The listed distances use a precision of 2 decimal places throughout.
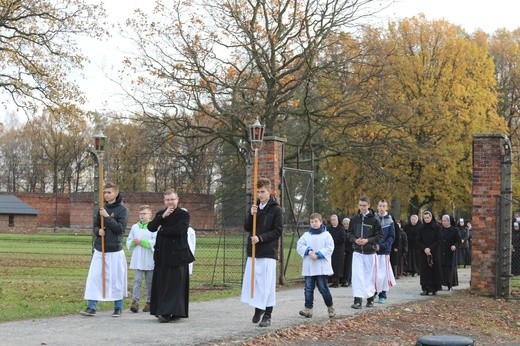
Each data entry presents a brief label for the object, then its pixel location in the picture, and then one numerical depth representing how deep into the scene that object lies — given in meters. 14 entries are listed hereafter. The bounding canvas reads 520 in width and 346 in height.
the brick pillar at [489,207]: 18.20
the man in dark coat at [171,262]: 11.80
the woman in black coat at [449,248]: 19.83
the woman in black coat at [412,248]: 24.48
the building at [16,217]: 65.31
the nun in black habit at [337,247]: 21.00
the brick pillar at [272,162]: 19.28
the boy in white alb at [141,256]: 13.20
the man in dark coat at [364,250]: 14.84
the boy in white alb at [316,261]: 13.13
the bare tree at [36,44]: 25.78
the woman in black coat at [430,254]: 19.03
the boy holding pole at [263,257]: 11.86
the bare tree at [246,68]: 30.08
